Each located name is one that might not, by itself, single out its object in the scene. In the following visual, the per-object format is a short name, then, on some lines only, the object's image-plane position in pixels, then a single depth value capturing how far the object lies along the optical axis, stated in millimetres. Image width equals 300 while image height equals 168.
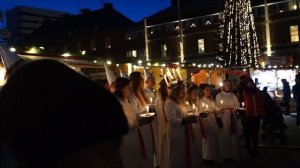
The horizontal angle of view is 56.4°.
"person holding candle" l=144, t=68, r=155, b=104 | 6896
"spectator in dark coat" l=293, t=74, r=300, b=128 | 12387
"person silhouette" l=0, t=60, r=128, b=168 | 793
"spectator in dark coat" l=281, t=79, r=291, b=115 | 14834
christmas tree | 19037
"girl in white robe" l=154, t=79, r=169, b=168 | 6014
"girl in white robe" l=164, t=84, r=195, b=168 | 5837
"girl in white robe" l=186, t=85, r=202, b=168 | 6229
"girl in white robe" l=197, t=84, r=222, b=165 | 7331
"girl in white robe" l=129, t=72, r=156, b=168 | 5380
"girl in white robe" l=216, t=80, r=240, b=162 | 7460
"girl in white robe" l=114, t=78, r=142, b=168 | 4651
